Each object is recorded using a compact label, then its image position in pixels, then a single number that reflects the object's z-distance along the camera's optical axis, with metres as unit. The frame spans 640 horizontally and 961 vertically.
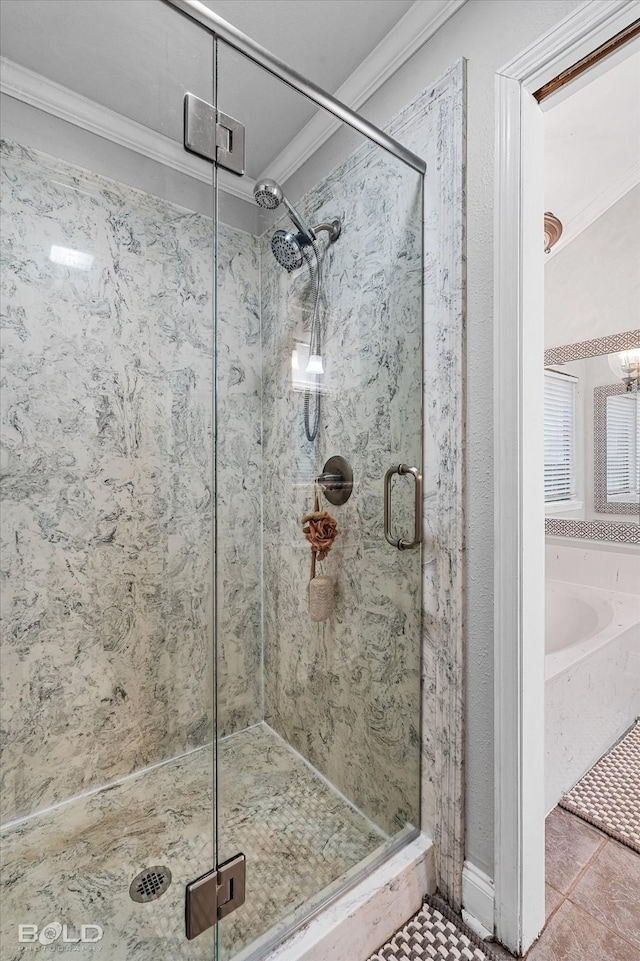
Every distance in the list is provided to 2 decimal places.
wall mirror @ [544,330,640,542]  2.45
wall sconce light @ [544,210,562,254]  2.21
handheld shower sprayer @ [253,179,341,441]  1.17
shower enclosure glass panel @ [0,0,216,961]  1.01
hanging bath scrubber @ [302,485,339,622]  1.32
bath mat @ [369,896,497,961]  1.05
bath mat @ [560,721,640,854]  1.44
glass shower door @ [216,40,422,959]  1.20
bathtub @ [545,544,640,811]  1.53
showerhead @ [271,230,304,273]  1.21
